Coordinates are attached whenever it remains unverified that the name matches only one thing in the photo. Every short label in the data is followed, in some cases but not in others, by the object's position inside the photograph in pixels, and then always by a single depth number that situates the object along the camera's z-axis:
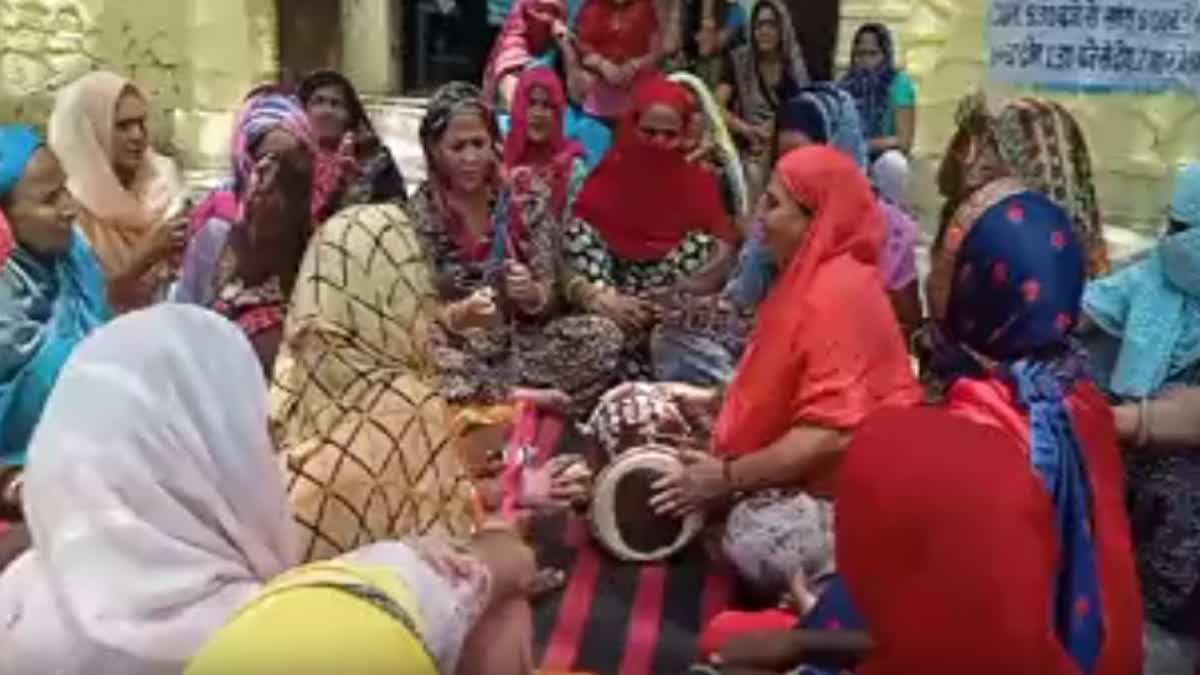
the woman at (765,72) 6.31
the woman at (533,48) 6.07
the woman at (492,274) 4.03
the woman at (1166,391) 2.94
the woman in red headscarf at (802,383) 2.81
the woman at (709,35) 6.55
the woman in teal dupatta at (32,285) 3.06
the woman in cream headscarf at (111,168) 4.10
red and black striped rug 2.83
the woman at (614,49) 5.88
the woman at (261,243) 3.25
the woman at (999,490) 1.50
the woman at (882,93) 6.14
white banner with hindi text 5.42
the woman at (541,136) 4.65
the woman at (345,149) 4.46
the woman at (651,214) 4.29
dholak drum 3.09
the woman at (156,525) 1.53
